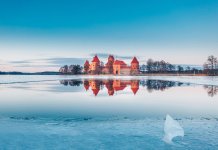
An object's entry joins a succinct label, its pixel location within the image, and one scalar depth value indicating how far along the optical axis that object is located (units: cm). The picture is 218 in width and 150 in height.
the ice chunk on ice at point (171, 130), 398
